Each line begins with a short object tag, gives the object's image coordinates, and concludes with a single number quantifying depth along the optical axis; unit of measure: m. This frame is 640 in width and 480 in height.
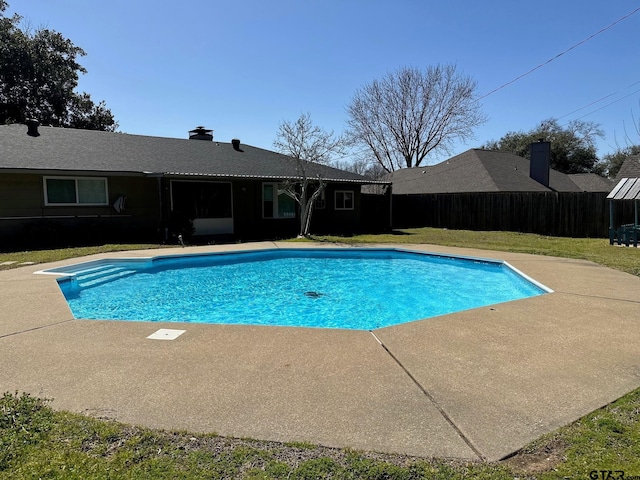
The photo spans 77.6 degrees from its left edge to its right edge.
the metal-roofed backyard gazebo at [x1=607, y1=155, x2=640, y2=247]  12.88
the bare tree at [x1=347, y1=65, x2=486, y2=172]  34.50
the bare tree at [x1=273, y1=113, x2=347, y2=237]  15.79
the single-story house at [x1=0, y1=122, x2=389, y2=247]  12.84
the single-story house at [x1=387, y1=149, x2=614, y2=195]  21.59
